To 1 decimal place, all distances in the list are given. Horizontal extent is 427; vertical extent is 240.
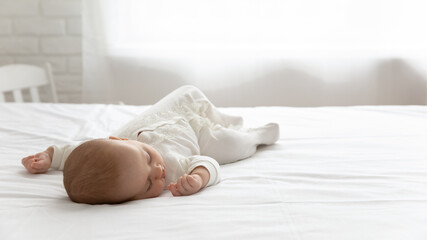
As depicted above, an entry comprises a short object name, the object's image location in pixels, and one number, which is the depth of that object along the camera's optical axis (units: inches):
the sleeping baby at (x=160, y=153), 38.1
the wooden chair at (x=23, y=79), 80.7
